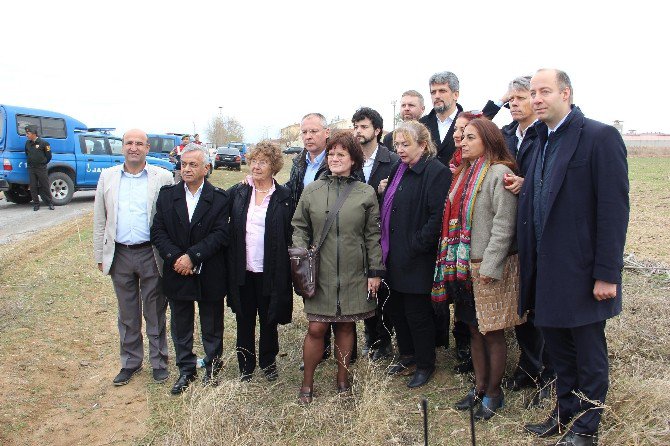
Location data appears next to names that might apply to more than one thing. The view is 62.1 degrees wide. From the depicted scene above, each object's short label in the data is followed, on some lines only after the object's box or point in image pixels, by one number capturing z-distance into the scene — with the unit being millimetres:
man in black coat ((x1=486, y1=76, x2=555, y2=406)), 3701
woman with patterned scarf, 3387
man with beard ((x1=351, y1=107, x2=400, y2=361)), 4457
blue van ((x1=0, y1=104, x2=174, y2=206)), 13586
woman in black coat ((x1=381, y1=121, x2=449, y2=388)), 3785
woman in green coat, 3762
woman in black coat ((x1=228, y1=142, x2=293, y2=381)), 4035
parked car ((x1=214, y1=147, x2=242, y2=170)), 29672
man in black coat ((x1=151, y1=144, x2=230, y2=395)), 4062
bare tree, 63000
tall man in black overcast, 2793
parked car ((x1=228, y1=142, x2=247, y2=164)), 42644
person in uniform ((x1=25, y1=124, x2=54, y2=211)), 12898
